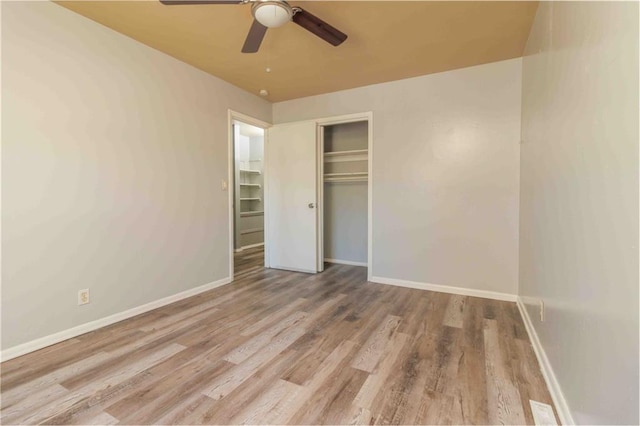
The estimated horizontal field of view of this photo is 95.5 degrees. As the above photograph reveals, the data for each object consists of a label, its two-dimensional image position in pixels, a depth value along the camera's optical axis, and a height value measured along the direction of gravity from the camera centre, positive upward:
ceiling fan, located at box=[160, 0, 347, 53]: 1.79 +1.22
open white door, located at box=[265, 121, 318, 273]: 4.05 +0.10
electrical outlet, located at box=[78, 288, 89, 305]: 2.26 -0.74
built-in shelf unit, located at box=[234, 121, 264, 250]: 6.27 +0.37
